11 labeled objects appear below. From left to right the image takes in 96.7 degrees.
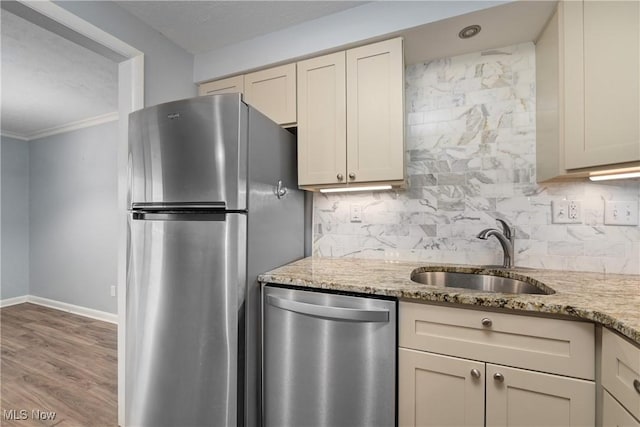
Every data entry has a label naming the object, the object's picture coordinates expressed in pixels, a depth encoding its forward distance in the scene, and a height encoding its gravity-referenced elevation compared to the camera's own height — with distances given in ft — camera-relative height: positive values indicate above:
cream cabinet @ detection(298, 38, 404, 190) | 5.15 +1.83
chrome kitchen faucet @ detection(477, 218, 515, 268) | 5.03 -0.48
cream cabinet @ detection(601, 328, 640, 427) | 2.55 -1.60
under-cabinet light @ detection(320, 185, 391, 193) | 5.63 +0.52
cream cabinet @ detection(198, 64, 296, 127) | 5.96 +2.71
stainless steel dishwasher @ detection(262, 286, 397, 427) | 3.84 -2.10
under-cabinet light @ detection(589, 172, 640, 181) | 4.14 +0.57
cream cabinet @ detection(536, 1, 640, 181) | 3.56 +1.71
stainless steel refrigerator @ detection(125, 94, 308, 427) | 4.20 -0.73
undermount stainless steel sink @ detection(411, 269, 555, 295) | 4.75 -1.23
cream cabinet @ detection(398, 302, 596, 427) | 3.12 -1.86
